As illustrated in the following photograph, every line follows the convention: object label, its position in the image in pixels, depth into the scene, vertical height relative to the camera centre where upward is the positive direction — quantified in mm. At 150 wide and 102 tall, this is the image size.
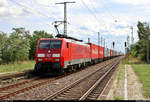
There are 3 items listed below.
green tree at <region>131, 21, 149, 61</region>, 36544 +1227
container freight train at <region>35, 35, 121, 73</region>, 17188 +175
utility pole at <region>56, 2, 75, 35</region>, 25422 +5087
